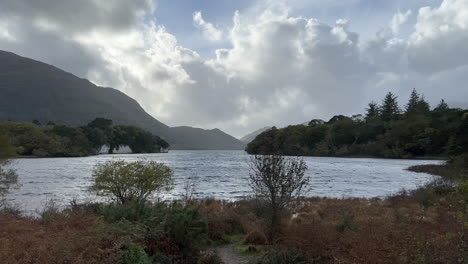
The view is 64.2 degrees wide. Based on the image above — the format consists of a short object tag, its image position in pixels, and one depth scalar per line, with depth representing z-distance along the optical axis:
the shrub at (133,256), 7.01
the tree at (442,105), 139.88
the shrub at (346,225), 11.79
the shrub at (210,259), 9.17
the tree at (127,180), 16.36
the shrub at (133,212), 10.25
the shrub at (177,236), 8.68
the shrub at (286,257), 8.70
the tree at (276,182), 11.76
